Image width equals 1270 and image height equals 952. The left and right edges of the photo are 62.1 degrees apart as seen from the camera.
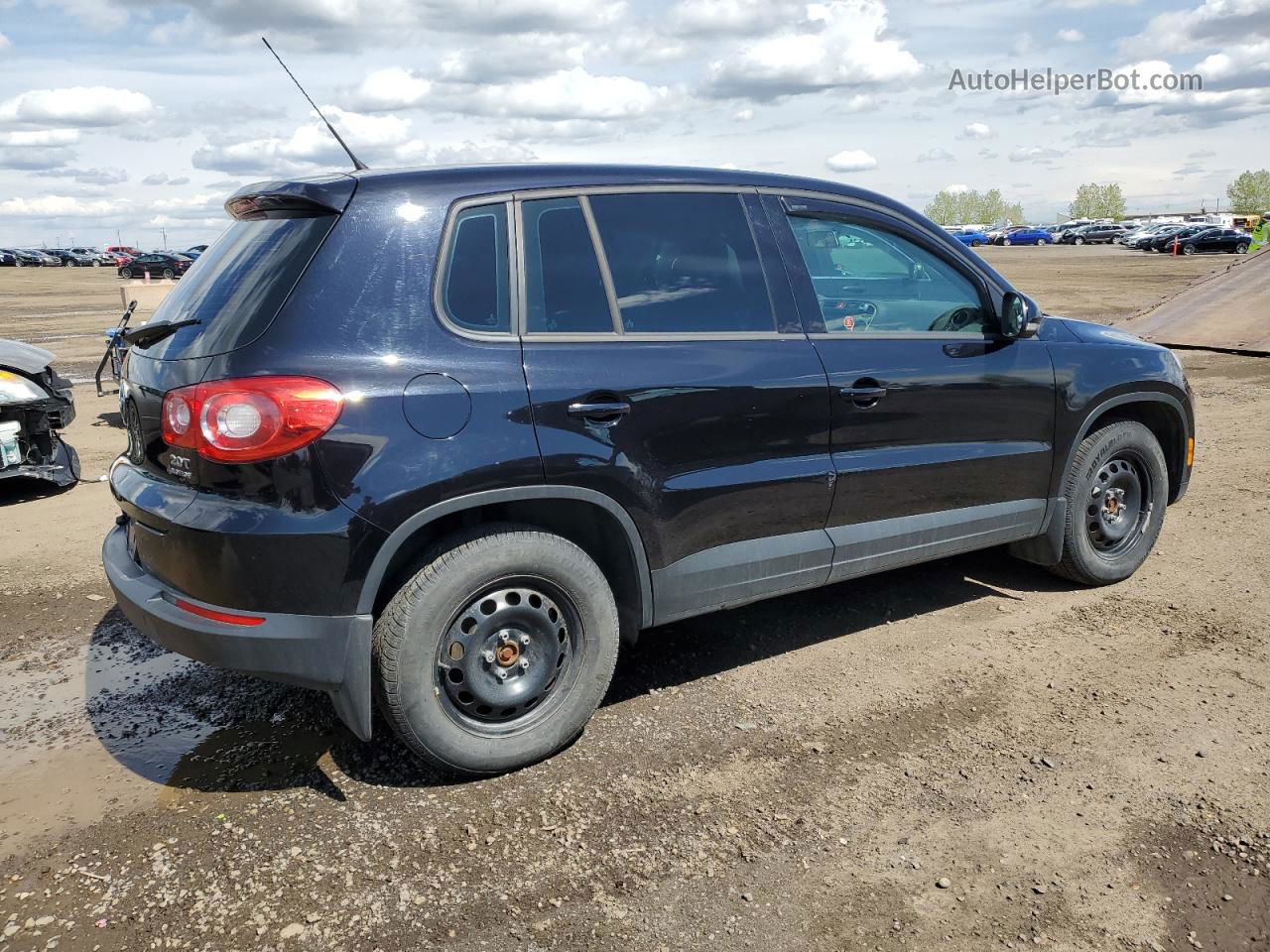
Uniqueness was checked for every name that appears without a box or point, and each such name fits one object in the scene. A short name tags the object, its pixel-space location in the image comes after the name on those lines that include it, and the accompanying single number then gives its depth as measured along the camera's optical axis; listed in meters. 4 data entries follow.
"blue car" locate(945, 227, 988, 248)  82.61
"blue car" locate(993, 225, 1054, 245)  77.44
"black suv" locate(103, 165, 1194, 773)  2.99
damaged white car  6.57
